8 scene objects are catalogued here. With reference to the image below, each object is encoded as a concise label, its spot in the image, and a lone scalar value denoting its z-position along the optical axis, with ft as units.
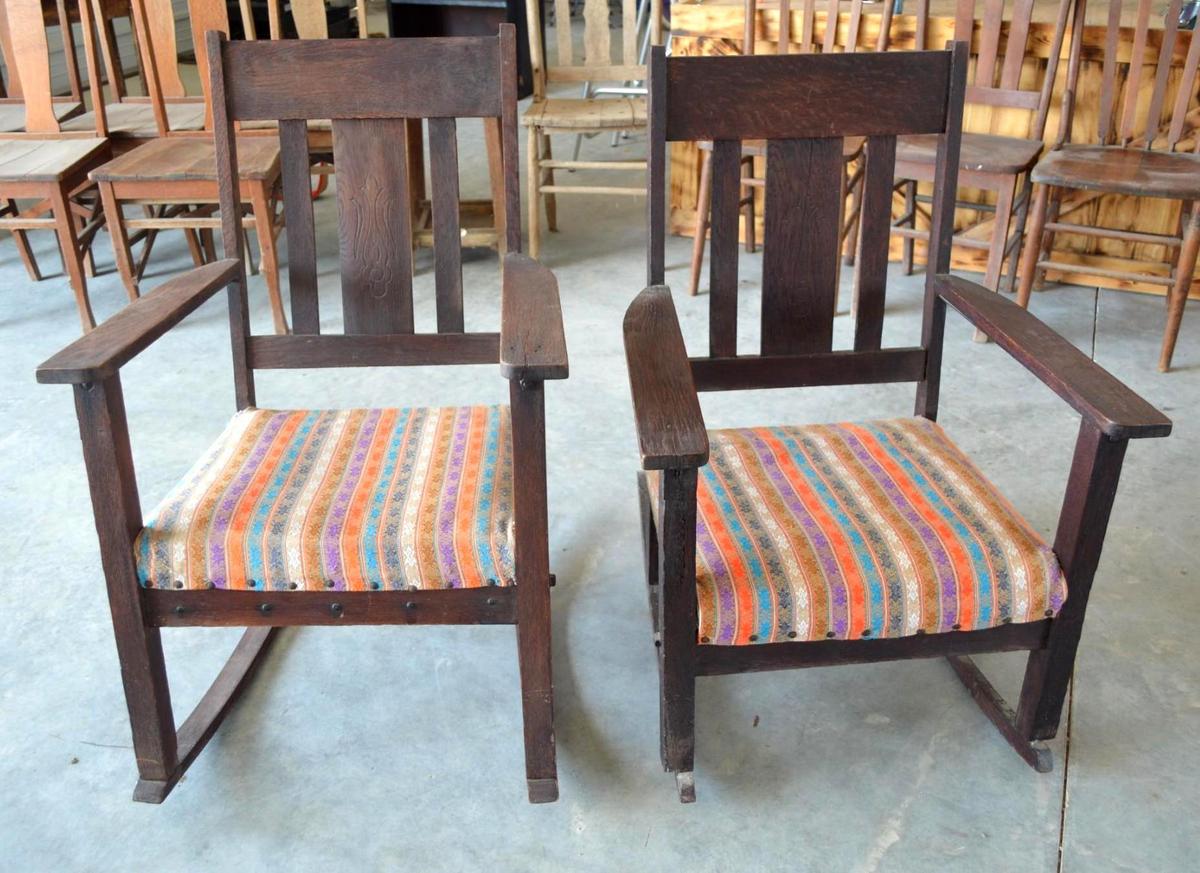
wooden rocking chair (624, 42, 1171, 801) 4.21
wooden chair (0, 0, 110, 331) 9.48
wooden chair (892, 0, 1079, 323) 9.11
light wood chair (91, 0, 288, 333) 9.28
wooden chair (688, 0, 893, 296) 10.00
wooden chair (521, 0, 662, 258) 10.94
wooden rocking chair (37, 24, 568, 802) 4.32
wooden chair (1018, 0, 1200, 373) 8.70
